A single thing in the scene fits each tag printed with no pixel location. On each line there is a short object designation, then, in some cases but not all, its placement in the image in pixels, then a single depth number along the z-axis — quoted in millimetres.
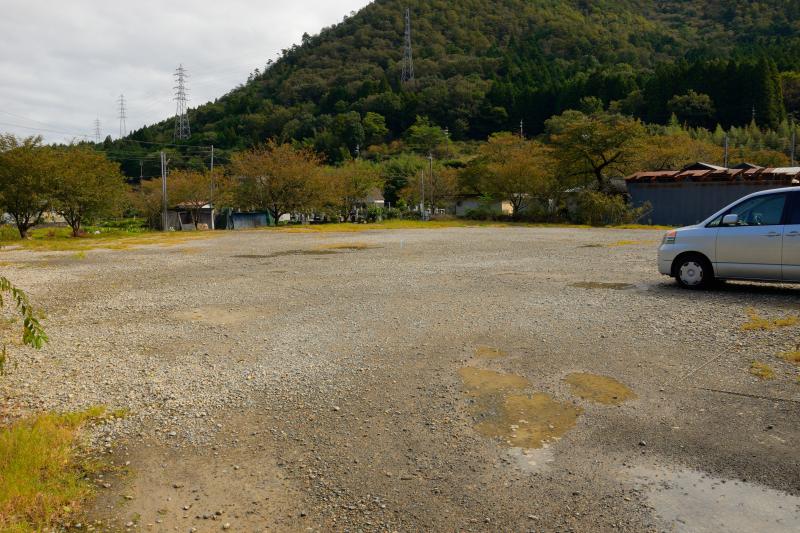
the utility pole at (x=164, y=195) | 41312
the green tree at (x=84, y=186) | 30031
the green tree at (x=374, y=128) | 92688
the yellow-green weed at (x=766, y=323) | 6156
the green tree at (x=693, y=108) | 67875
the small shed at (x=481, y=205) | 49125
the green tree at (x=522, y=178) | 41469
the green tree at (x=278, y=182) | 39688
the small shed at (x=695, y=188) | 31164
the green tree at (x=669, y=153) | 41719
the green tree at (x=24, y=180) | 28609
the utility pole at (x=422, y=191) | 50953
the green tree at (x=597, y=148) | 36906
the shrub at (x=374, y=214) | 47625
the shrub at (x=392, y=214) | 49969
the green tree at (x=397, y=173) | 66125
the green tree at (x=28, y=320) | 2566
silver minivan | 7633
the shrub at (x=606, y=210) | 34812
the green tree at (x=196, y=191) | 43906
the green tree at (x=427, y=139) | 86375
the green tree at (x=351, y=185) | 44156
